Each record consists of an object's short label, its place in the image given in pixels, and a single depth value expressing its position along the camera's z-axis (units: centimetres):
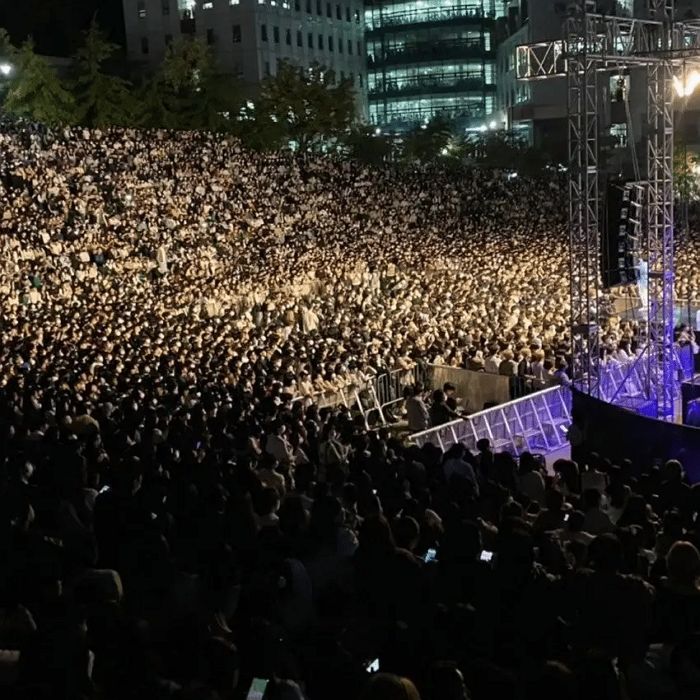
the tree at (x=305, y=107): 5147
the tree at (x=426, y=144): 5541
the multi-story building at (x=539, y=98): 6450
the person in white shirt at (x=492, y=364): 1727
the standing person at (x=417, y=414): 1495
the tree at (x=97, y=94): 4503
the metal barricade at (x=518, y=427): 1364
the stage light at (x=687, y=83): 1518
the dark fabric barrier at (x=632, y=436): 1218
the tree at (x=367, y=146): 5162
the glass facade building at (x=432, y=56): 9531
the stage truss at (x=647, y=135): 1422
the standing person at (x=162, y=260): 2617
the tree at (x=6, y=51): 4306
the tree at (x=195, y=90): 4797
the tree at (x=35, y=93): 4225
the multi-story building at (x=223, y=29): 7225
